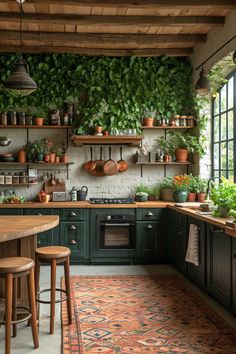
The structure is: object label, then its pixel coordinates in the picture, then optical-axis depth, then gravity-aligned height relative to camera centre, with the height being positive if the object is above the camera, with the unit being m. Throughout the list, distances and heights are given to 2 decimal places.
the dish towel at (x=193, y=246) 5.35 -0.84
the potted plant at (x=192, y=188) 7.05 -0.21
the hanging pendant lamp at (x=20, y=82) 4.61 +0.94
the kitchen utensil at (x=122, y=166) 7.57 +0.15
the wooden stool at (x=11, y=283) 3.29 -0.81
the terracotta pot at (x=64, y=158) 7.40 +0.27
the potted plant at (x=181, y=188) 6.93 -0.20
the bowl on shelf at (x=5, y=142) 7.32 +0.53
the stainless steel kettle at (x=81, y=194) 7.46 -0.31
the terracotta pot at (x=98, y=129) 7.12 +0.71
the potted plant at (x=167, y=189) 7.46 -0.23
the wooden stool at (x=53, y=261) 3.91 -0.76
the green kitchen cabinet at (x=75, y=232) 6.82 -0.85
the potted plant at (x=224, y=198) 4.86 -0.25
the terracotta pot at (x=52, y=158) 7.33 +0.27
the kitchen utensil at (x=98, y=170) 7.56 +0.08
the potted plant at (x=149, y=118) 7.48 +0.93
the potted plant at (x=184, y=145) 7.22 +0.49
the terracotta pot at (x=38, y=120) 7.34 +0.88
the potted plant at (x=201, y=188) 7.00 -0.20
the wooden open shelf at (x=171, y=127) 7.43 +0.78
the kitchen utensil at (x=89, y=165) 7.52 +0.16
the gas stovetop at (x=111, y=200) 7.02 -0.40
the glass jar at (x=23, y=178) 7.37 -0.05
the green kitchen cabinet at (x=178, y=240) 6.03 -0.89
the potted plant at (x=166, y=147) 7.63 +0.47
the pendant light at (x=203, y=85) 5.75 +1.13
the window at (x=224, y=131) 6.18 +0.63
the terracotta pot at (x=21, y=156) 7.33 +0.30
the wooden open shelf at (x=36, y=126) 7.29 +0.77
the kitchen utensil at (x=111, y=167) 7.49 +0.13
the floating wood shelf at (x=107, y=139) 7.00 +0.55
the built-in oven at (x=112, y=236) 6.87 -0.92
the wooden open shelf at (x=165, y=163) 7.43 +0.20
